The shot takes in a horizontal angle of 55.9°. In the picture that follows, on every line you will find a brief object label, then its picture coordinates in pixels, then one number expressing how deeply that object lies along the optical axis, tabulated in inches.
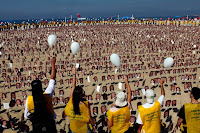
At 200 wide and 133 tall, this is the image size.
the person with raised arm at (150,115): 163.2
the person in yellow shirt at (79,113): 152.7
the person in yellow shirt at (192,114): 157.5
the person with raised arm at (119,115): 156.9
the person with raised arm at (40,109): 141.6
